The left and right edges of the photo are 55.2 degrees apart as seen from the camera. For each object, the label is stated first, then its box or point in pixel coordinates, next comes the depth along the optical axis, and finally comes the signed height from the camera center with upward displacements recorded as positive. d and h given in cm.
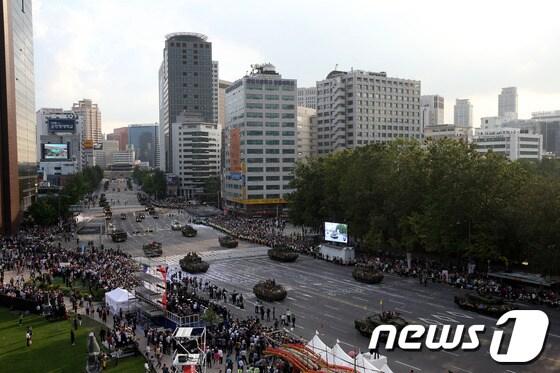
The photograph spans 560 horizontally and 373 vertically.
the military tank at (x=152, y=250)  7100 -1160
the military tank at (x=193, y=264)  5912 -1132
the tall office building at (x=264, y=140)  12875 +560
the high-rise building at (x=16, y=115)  8388 +850
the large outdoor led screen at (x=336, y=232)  6462 -850
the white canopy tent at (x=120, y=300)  4112 -1056
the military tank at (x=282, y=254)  6562 -1130
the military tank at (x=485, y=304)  3962 -1073
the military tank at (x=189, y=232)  9088 -1169
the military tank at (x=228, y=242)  7775 -1152
